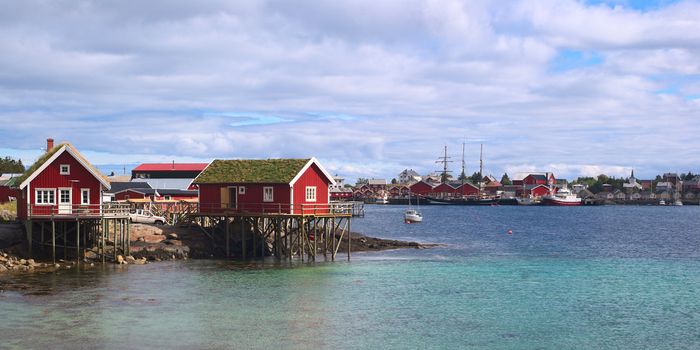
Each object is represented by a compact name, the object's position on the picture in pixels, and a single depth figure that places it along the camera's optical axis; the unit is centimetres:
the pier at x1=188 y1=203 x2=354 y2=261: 5469
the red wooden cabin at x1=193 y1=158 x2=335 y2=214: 5459
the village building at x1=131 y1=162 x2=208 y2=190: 11138
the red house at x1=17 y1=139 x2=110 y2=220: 4953
